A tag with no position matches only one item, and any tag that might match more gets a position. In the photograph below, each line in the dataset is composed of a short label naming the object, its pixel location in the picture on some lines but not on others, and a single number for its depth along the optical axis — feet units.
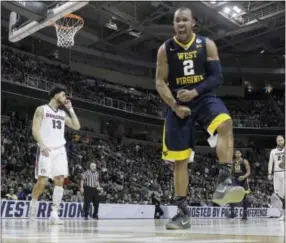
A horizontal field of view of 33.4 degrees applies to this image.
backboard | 43.46
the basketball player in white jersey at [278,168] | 34.86
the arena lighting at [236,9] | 89.13
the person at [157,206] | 58.90
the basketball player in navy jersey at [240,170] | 39.14
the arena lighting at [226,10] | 88.39
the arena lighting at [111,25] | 96.99
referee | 44.01
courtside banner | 41.34
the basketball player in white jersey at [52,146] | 22.16
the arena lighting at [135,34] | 102.74
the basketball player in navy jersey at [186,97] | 14.60
